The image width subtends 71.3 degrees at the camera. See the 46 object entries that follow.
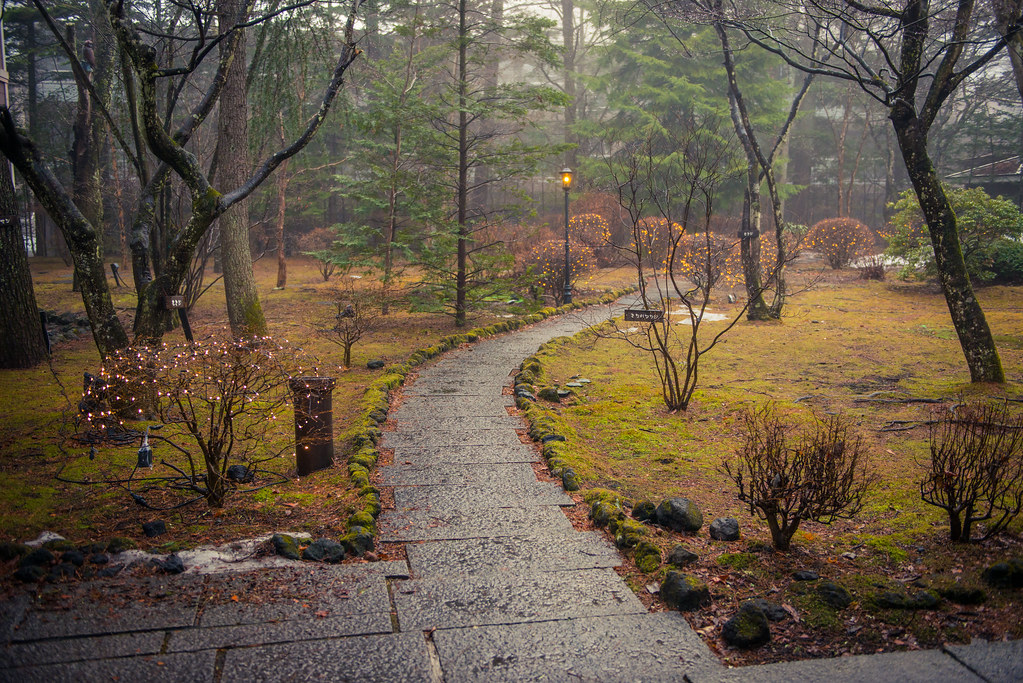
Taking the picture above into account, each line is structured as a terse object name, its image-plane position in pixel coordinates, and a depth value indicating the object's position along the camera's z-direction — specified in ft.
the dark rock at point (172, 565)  13.66
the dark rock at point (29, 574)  12.87
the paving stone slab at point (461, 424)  25.71
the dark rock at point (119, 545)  14.43
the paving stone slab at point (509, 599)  12.82
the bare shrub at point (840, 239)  77.41
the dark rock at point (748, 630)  12.09
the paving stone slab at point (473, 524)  16.72
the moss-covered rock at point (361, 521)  16.44
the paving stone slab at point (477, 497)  18.44
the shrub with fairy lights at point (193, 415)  17.22
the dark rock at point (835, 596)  13.06
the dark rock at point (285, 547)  14.79
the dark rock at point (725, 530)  16.46
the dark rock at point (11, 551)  13.58
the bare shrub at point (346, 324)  35.06
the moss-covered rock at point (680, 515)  16.98
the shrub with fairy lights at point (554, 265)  58.49
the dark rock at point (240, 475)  19.66
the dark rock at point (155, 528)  15.55
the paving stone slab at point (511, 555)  14.97
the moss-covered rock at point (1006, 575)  13.16
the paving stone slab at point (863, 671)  10.84
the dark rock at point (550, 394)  30.09
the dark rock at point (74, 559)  13.64
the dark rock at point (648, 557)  14.96
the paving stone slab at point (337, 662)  10.68
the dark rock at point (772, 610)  12.90
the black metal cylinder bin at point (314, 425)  20.59
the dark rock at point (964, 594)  12.89
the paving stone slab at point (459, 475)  20.33
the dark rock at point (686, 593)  13.37
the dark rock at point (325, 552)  14.85
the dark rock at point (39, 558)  13.37
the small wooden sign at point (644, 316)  28.19
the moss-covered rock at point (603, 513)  17.30
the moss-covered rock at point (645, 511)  17.79
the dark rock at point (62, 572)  13.07
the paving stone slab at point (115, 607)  11.48
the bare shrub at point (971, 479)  14.55
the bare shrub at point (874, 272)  70.23
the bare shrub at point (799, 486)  15.11
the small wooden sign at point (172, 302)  24.82
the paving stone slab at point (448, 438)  23.86
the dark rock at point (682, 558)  15.05
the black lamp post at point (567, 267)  55.31
